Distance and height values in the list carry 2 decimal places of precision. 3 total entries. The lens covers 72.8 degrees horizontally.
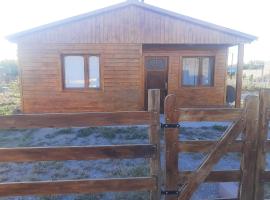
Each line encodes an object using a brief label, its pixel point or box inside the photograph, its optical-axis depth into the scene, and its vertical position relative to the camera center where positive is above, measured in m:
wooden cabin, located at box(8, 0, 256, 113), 7.67 +1.41
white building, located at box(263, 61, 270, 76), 29.22 +2.89
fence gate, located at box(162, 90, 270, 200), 1.97 -0.63
